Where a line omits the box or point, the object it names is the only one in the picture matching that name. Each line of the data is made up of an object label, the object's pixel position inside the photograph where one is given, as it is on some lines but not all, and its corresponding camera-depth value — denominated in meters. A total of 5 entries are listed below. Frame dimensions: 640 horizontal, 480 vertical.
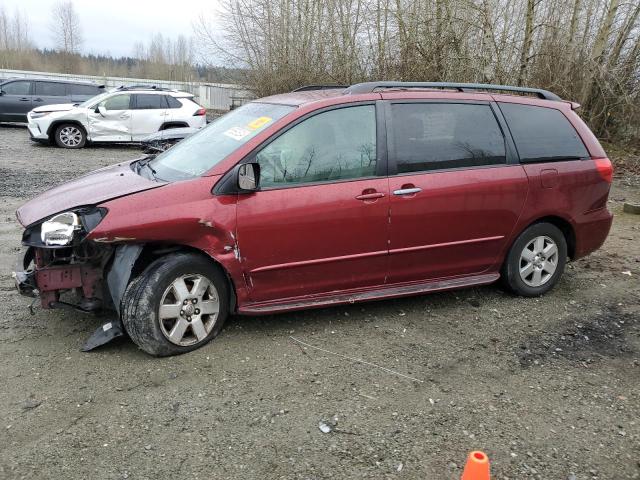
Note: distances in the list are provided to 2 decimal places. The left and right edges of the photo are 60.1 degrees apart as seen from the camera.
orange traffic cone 2.21
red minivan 3.61
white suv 14.08
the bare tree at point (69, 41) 60.59
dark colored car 17.94
